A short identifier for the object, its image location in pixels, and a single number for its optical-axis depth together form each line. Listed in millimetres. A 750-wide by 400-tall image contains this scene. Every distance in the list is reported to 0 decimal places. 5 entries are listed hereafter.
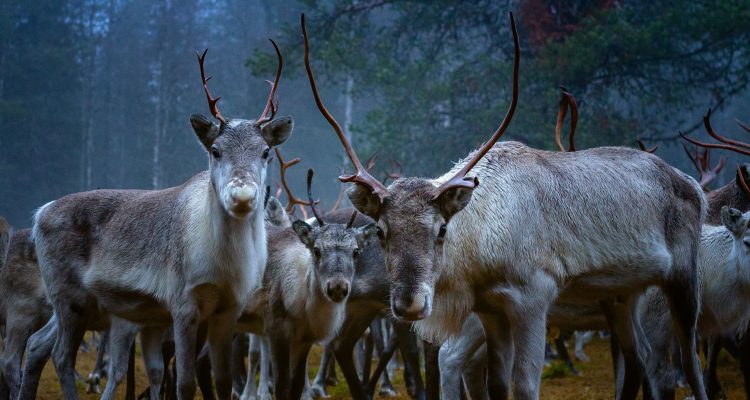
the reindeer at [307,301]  12195
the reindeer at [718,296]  11453
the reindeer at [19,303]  13273
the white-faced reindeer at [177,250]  10039
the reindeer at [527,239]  7629
